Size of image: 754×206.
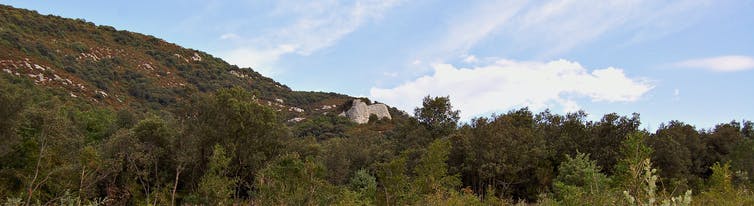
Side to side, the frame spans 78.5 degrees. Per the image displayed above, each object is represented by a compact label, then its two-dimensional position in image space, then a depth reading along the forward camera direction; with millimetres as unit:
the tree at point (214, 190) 13891
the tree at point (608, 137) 33188
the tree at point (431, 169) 13423
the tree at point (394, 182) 12688
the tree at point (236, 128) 23641
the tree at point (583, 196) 8351
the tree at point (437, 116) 35719
